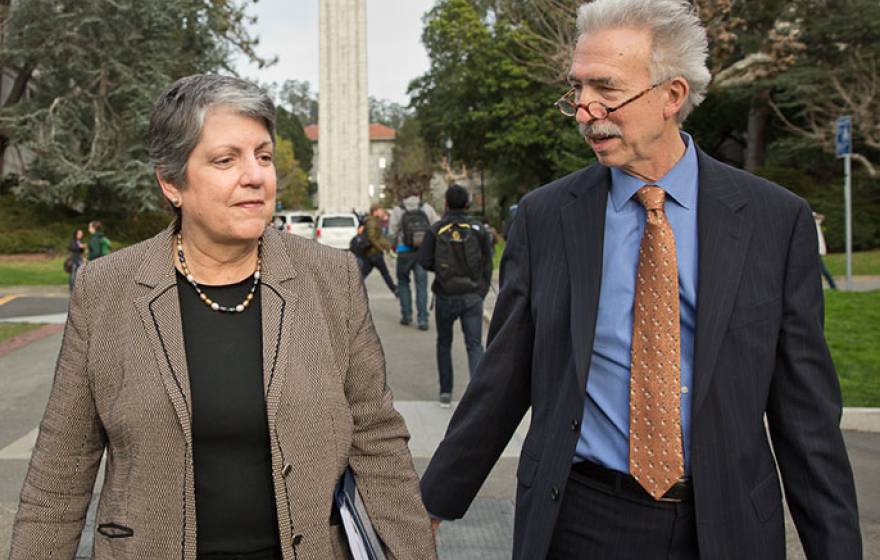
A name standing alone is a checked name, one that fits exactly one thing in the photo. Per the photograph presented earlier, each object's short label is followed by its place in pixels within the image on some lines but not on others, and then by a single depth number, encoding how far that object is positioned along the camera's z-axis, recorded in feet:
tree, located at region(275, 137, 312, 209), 285.23
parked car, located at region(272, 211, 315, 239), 127.93
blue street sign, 49.26
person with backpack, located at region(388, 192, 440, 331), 44.33
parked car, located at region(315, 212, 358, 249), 107.65
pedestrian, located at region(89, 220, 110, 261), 65.87
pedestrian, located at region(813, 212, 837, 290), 54.02
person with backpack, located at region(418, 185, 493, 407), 29.43
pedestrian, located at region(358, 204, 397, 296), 50.52
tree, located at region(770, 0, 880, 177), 92.32
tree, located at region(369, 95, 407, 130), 490.08
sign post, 49.08
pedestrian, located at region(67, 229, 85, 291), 65.98
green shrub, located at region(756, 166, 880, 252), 96.58
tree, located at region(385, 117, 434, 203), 261.85
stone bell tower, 204.03
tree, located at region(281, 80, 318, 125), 476.99
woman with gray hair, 7.80
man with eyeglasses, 8.03
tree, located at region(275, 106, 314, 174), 370.12
